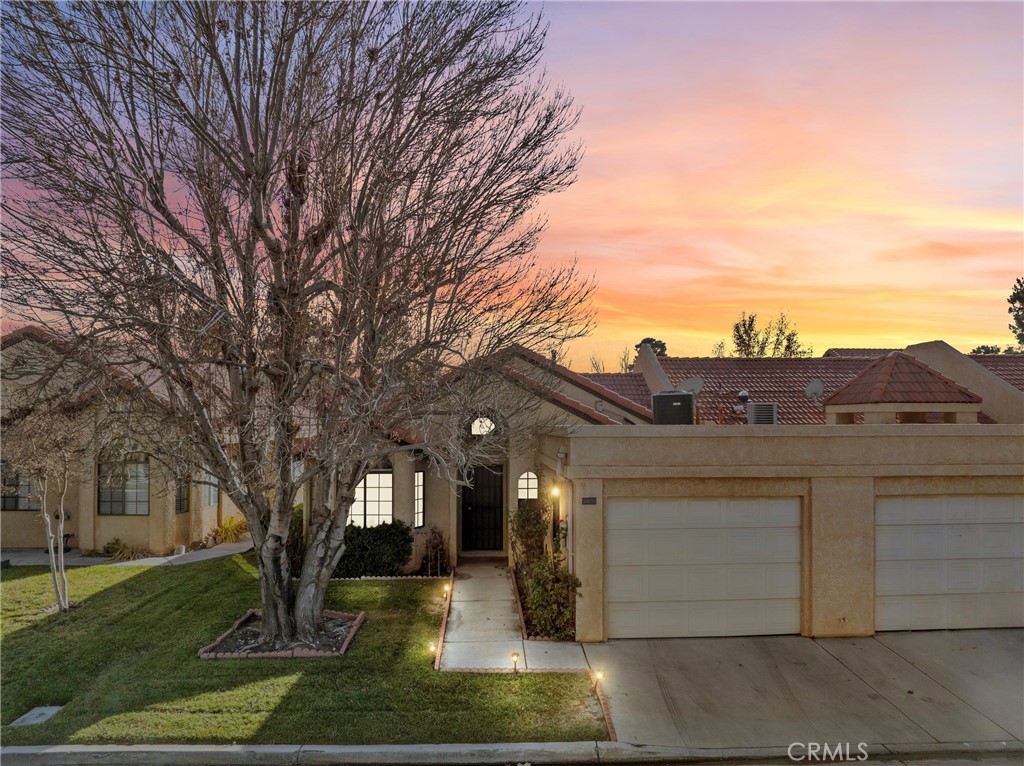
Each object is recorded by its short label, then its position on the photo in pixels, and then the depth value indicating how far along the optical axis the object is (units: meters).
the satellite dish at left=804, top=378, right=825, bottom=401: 16.72
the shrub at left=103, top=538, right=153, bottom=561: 16.18
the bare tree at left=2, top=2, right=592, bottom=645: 8.79
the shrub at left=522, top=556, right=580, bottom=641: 10.02
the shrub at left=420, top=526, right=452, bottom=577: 14.27
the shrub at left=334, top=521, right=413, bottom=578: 13.70
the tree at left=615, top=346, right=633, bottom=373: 49.14
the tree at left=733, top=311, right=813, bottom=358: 44.91
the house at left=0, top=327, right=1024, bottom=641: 10.13
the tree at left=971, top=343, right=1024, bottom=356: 44.12
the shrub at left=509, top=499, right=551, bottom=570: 12.70
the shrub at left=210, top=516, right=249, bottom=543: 18.33
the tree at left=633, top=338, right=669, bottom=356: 60.33
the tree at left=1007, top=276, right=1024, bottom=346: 38.81
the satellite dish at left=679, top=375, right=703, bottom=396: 16.23
